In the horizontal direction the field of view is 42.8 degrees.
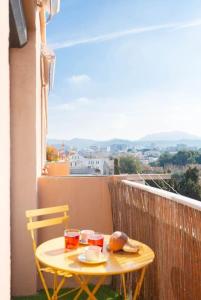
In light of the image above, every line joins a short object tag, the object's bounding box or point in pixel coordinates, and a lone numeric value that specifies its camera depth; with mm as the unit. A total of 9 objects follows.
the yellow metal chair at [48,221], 2133
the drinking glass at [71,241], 1917
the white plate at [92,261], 1675
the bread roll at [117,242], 1875
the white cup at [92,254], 1691
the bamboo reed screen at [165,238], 1704
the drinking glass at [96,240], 1928
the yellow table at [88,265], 1600
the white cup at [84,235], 2033
